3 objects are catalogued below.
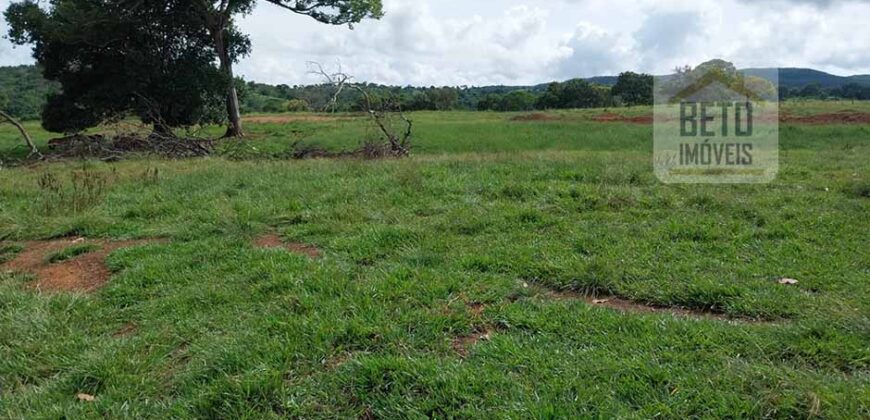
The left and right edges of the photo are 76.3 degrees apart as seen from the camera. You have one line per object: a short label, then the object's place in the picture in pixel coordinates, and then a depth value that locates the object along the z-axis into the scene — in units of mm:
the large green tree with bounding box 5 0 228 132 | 18750
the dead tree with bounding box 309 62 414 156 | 12703
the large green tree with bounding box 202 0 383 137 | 20156
